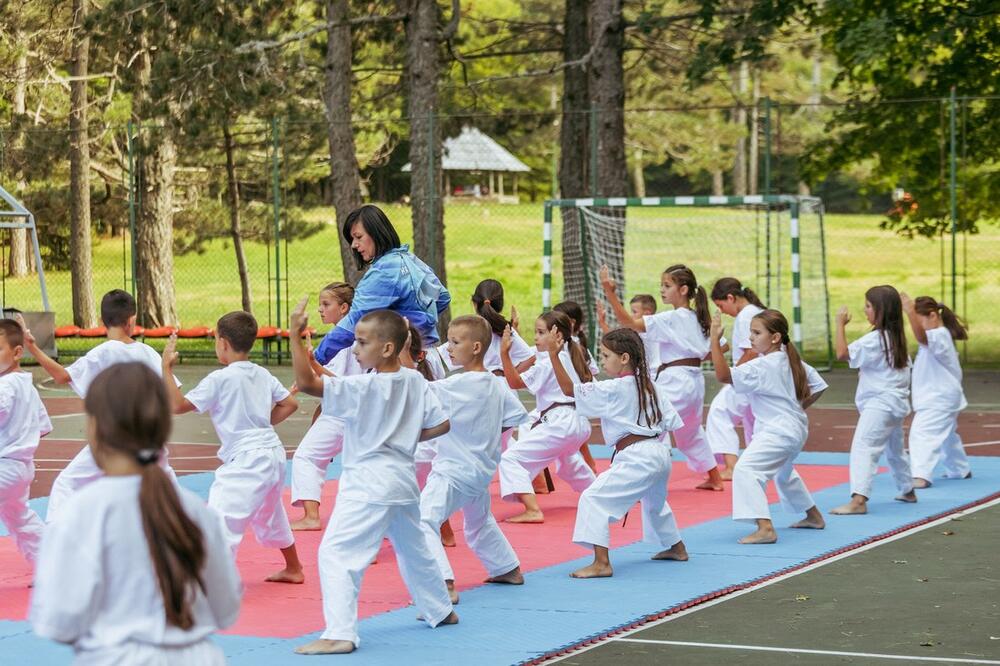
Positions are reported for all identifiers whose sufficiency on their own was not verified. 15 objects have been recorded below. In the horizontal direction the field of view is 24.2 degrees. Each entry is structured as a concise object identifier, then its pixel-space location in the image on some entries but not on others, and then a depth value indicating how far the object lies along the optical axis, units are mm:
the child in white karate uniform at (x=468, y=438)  11609
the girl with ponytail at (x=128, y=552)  5513
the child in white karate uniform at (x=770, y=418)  13936
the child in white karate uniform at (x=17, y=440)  11943
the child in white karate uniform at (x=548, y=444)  15116
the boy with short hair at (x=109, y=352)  12121
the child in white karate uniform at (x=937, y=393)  17609
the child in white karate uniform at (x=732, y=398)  17130
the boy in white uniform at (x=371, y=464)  9790
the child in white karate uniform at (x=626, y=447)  12422
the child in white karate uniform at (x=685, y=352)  17208
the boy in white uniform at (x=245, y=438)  11565
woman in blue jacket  12500
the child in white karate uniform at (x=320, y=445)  14158
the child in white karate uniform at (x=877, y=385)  15728
